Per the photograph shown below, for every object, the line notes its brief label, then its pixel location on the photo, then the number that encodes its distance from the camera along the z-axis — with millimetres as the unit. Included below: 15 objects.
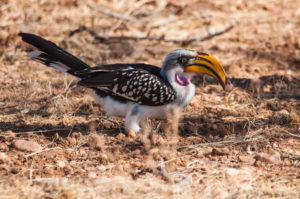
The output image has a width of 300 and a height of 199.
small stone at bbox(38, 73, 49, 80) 11773
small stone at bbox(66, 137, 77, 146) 8031
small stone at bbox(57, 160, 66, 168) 7098
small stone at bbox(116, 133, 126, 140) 8312
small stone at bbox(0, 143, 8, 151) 7673
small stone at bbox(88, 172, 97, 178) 6712
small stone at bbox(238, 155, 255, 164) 7249
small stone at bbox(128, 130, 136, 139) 8302
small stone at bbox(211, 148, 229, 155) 7523
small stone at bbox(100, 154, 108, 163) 7340
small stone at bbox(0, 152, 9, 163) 7095
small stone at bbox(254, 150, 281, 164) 7188
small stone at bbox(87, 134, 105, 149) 7910
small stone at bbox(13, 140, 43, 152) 7590
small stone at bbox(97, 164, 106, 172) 7023
